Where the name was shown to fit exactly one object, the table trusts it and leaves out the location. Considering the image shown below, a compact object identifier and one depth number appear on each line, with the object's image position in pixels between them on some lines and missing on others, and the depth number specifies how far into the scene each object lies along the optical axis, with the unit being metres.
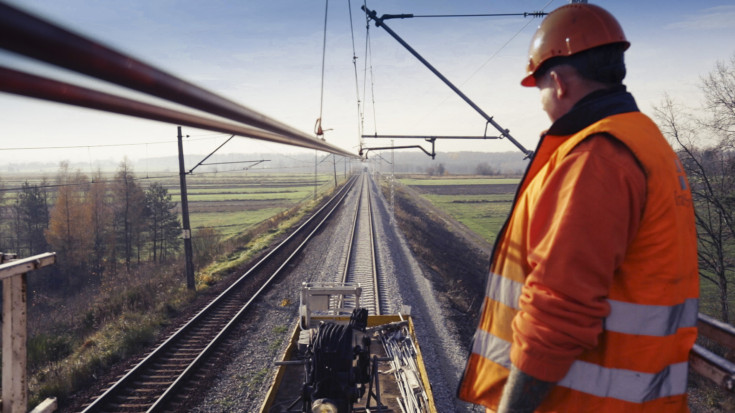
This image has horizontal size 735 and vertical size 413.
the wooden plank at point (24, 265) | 1.91
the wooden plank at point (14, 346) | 2.17
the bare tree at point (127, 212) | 39.62
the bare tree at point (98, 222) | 38.03
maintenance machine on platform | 4.09
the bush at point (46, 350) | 10.40
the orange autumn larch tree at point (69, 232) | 37.03
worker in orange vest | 1.20
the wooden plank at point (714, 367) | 1.40
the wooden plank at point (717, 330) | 1.71
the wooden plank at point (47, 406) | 2.13
